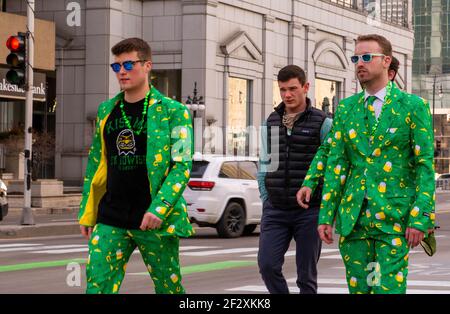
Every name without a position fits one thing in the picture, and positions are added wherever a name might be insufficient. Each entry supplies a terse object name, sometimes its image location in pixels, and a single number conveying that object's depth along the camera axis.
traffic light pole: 23.25
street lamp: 40.83
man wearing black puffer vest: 8.60
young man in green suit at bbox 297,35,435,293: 6.25
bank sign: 39.31
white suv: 21.09
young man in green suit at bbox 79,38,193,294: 6.55
